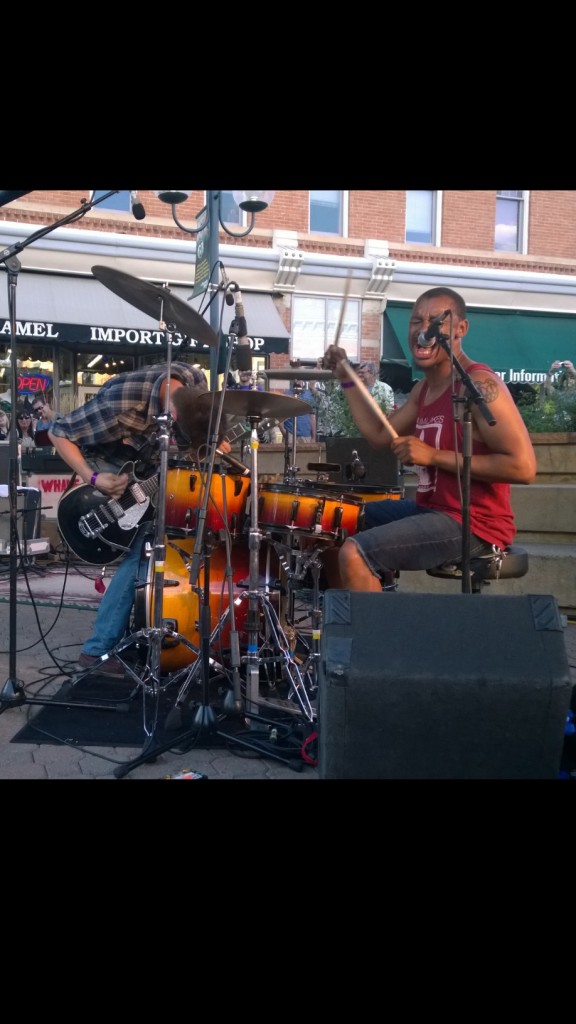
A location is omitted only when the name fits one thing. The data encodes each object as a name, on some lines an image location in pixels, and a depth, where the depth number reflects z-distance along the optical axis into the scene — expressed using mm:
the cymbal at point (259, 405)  3738
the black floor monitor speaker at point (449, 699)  2600
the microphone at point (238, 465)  4098
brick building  13047
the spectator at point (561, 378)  8477
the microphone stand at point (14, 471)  3809
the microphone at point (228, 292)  3852
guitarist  4359
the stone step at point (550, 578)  6430
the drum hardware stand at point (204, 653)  3643
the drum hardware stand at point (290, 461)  4545
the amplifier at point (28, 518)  8200
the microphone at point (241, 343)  3799
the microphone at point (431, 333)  3512
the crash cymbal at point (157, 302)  3734
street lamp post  5945
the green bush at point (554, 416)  7352
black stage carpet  3699
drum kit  3859
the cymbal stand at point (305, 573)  4148
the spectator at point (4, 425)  10180
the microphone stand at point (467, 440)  3324
